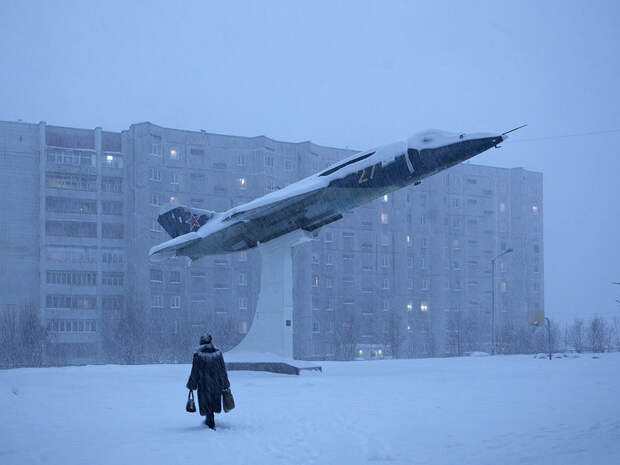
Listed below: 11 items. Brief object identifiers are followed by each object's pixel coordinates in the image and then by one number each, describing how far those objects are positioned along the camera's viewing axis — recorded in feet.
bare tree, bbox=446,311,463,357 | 263.68
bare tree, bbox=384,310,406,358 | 245.45
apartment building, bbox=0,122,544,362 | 227.20
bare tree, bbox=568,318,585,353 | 228.43
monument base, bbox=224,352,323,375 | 82.89
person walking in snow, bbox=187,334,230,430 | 39.60
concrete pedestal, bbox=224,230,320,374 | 87.30
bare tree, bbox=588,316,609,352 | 209.97
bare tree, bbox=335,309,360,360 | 240.32
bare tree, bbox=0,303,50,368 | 196.13
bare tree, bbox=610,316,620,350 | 228.35
